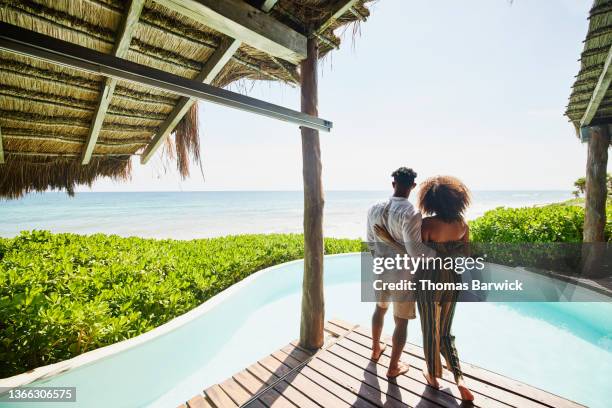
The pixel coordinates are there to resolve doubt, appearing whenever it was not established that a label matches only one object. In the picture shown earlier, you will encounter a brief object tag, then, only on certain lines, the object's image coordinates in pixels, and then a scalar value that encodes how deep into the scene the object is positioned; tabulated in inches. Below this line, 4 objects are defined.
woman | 86.8
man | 88.2
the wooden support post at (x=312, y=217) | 121.5
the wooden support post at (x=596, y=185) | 199.8
